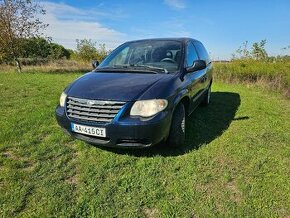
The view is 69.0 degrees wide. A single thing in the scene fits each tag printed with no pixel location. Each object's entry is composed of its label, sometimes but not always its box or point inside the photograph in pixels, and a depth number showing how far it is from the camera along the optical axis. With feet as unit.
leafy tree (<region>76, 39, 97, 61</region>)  76.87
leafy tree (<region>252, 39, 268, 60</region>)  43.23
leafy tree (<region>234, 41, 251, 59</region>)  44.48
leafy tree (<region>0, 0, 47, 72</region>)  38.67
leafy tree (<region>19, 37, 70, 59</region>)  42.20
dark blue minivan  8.81
